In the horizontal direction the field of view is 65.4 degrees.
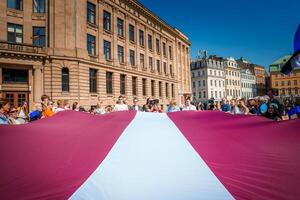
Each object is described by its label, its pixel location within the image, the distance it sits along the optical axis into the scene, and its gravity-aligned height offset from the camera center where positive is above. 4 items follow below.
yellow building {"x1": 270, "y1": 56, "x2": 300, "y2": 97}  80.56 +7.70
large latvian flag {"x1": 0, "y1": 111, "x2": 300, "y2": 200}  1.83 -0.54
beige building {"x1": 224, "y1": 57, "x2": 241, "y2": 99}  77.19 +8.53
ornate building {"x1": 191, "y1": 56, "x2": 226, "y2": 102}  70.25 +7.74
